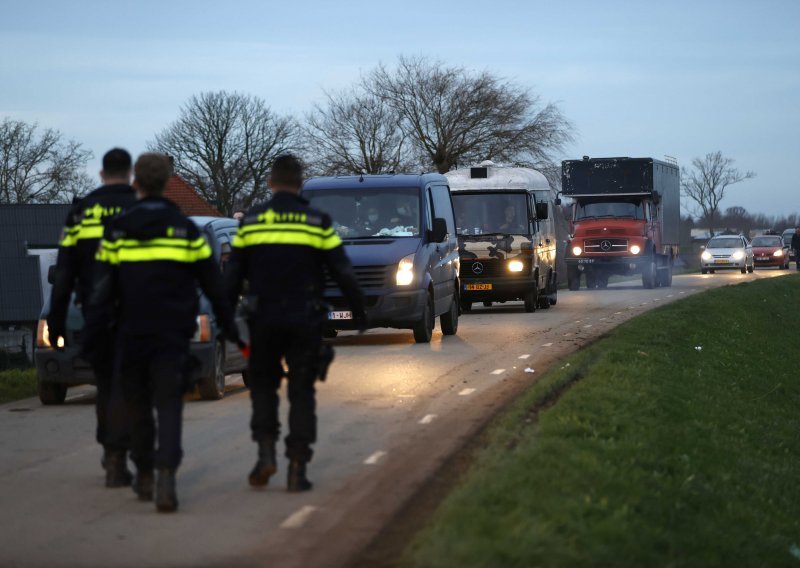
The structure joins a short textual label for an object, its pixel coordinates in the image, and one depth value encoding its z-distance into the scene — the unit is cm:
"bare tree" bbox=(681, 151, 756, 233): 15388
